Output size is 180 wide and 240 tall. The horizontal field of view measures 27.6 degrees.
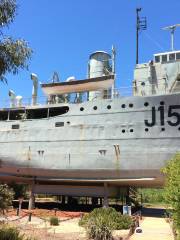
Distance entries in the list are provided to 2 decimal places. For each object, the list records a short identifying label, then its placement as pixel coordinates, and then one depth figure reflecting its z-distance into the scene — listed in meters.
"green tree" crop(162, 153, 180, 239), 9.21
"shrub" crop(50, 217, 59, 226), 18.33
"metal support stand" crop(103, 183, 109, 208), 23.07
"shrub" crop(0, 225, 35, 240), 10.58
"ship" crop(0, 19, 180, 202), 21.45
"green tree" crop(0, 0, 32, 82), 9.91
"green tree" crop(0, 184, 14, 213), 12.44
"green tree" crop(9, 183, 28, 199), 36.35
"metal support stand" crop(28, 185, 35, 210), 25.40
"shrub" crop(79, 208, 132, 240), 13.04
